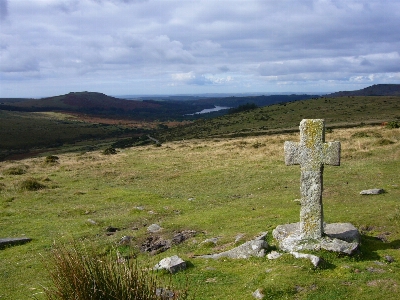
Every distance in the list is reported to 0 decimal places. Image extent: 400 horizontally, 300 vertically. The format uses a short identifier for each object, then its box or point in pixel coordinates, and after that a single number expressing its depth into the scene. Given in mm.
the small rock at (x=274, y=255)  11853
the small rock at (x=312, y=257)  10703
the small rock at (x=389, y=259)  11109
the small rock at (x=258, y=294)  9432
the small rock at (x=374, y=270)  10323
